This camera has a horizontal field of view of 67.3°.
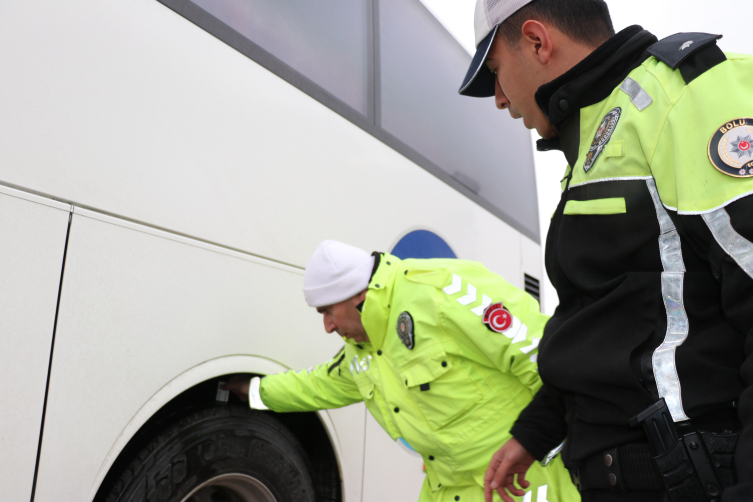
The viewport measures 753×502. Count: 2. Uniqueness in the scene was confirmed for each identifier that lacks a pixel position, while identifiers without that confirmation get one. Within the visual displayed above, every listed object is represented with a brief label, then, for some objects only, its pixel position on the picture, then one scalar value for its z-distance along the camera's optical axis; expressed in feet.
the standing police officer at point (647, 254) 2.36
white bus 4.17
